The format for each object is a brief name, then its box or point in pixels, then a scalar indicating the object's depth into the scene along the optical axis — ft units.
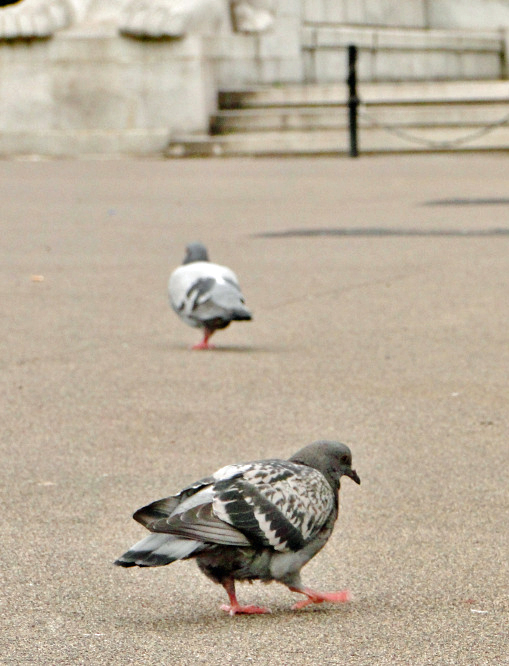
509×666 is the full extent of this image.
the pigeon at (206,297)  46.91
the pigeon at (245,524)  21.15
